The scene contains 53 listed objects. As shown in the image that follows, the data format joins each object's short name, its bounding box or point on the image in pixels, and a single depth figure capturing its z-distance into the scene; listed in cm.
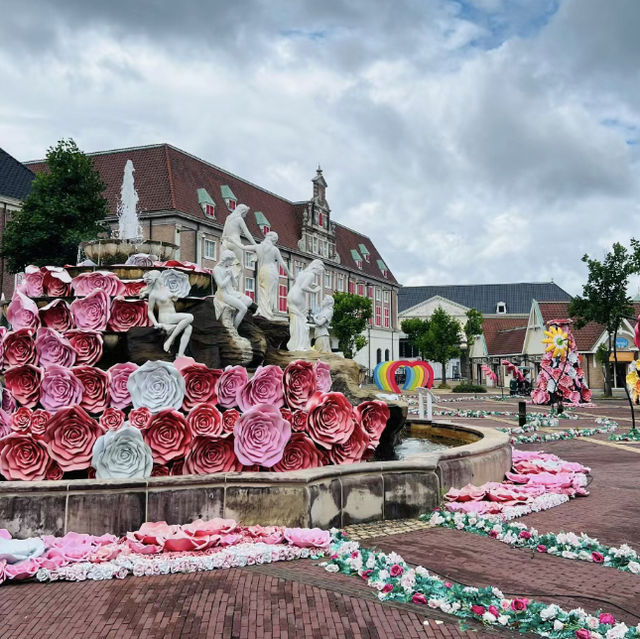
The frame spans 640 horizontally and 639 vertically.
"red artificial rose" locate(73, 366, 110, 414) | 784
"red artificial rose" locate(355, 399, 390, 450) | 838
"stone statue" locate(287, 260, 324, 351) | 1620
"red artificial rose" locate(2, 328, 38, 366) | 878
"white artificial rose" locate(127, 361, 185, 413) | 764
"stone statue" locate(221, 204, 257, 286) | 1382
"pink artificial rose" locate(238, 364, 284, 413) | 787
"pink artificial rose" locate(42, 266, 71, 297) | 1154
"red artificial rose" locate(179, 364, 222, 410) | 785
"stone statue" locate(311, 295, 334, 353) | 2106
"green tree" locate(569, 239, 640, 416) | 3794
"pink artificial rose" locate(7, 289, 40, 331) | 955
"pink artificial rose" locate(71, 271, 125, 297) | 1070
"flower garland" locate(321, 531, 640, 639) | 424
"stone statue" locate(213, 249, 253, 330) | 1080
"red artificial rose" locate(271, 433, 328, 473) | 757
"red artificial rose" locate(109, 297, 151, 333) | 991
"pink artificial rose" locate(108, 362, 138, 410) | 786
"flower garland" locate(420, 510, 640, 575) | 582
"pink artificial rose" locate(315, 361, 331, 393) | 915
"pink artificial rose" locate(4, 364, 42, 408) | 805
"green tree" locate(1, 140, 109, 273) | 3325
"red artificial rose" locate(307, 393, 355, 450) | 785
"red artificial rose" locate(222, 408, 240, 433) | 752
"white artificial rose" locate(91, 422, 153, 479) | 696
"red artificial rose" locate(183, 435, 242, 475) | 729
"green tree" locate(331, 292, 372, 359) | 6081
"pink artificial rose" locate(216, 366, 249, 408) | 791
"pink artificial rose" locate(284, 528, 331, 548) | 602
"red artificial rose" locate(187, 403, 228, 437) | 735
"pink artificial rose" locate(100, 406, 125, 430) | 757
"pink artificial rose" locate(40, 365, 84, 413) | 778
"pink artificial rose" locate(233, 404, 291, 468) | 723
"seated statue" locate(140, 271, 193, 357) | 976
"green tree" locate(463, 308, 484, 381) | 6538
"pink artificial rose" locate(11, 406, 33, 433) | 761
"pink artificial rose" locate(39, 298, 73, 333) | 967
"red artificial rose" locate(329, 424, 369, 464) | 799
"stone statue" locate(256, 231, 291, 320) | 1411
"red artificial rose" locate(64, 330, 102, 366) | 897
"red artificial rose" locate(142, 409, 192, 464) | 721
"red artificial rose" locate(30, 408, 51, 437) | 746
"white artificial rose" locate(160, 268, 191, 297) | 1094
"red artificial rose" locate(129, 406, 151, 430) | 745
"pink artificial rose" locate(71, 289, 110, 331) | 955
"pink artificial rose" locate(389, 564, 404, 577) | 513
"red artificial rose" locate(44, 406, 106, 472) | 713
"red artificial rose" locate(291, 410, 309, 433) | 794
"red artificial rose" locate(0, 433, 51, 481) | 712
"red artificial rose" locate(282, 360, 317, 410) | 807
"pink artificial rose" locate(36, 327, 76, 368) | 868
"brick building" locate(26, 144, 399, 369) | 4797
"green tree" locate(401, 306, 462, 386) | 6588
